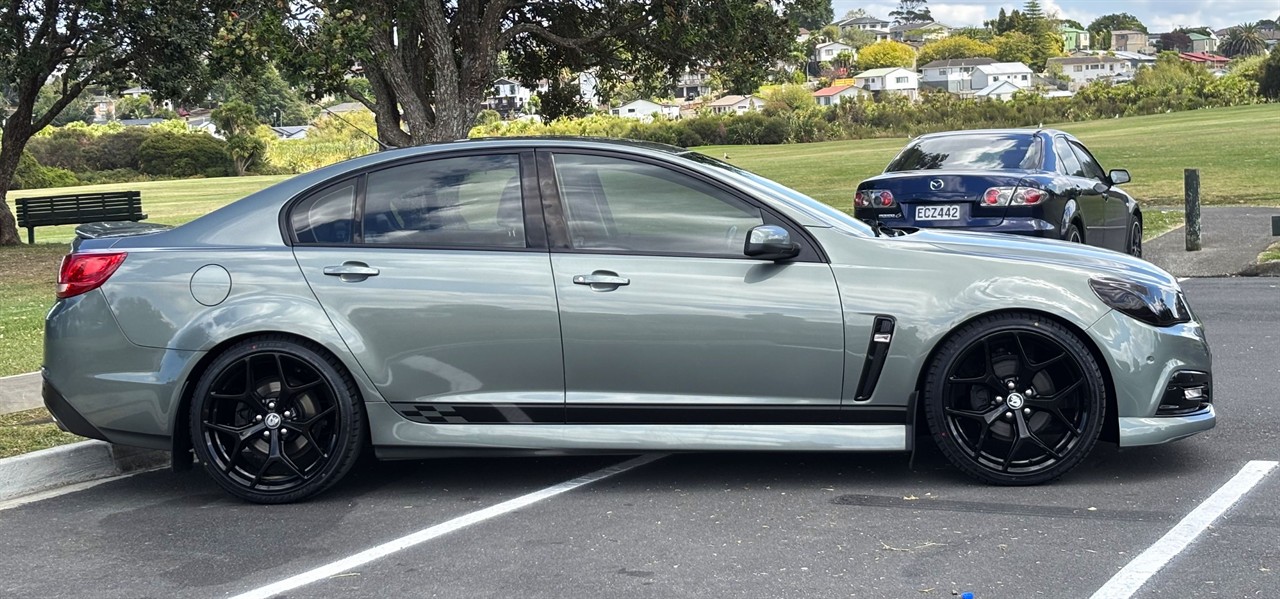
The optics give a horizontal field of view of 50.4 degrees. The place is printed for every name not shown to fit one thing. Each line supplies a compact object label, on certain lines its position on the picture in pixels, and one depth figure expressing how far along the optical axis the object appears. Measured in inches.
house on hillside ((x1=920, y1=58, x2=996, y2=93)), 7194.9
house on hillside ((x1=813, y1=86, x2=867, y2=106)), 6028.5
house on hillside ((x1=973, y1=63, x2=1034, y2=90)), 6815.9
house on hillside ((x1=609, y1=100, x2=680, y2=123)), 4960.6
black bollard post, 574.2
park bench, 1039.6
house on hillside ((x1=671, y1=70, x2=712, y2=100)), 6141.7
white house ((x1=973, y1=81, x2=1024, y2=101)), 6061.5
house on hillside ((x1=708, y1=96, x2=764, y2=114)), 5174.2
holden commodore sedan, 215.3
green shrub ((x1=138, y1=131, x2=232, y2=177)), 2842.0
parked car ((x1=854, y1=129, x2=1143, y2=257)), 423.8
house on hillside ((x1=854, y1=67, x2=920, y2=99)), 7377.0
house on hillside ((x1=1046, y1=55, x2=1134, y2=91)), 7058.1
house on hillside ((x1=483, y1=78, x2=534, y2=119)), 2877.5
